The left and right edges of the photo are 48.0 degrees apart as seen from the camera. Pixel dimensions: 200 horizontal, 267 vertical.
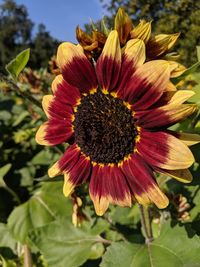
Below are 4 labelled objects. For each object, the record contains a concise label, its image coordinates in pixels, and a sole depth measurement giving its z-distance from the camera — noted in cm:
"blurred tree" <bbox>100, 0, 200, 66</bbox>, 1175
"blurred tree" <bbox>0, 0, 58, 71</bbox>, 2600
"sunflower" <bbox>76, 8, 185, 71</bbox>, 16
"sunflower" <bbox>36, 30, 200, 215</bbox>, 16
